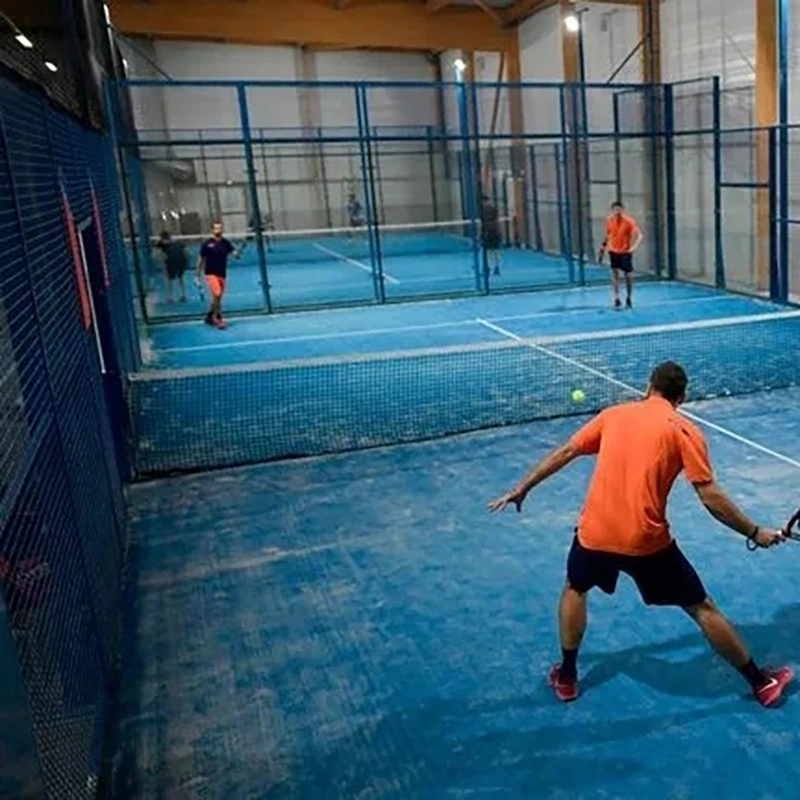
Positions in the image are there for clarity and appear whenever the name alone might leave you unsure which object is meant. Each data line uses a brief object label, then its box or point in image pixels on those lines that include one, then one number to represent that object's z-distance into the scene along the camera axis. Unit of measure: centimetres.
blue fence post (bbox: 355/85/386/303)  1648
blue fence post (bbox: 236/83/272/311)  1553
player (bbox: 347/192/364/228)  2933
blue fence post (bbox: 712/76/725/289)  1628
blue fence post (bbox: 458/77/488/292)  1823
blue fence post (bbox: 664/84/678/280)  1812
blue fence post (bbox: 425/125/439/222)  3157
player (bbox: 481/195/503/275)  2032
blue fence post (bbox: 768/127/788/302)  1463
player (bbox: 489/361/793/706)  395
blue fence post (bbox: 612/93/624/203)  1861
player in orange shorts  1492
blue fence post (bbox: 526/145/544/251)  2442
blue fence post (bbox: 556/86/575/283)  1884
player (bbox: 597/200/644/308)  1527
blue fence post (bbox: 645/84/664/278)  1881
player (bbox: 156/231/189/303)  1806
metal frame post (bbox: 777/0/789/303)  1454
